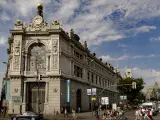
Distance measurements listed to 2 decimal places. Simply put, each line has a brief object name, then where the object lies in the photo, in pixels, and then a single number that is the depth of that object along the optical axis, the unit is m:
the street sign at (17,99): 23.05
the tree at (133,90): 63.52
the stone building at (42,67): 32.14
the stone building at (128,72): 123.77
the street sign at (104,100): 30.53
